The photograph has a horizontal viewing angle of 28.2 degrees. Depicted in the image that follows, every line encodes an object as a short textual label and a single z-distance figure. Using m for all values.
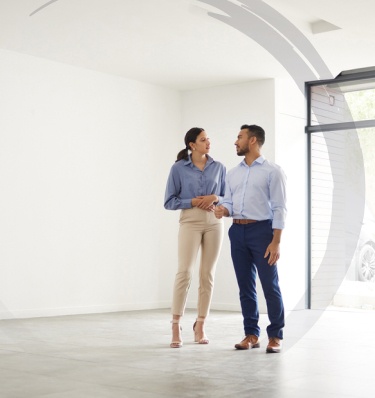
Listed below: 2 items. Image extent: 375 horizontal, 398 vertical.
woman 4.95
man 4.58
